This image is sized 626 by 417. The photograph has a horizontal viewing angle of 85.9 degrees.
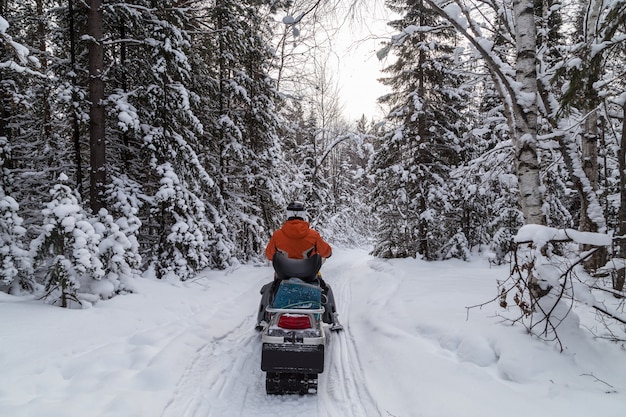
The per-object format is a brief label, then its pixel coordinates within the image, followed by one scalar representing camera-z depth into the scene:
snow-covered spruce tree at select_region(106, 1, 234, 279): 8.37
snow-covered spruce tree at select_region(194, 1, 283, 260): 11.92
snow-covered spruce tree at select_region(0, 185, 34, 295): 5.20
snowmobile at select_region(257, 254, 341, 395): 3.57
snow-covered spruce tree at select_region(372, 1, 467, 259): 12.38
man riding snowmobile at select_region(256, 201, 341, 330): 4.96
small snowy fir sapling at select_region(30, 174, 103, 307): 5.10
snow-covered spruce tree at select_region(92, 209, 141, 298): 5.93
